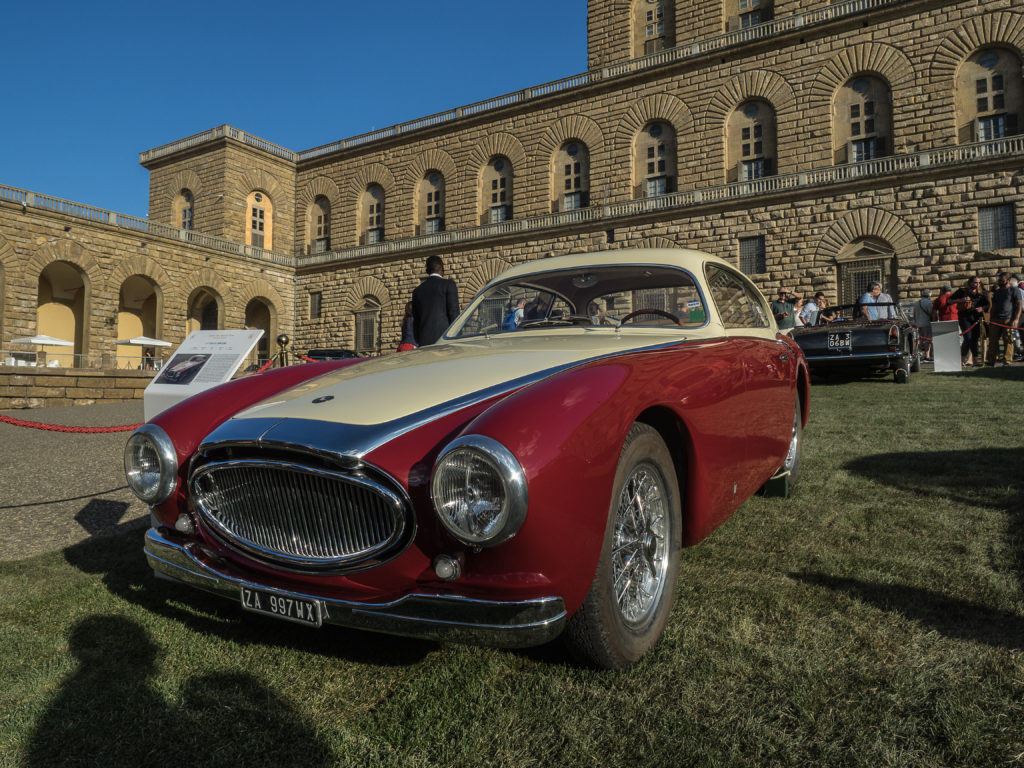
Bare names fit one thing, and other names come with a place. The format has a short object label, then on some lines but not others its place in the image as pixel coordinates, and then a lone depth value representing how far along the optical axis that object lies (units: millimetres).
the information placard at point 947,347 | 10273
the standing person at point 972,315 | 11547
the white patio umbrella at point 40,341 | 20359
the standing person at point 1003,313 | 11289
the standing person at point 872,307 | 11034
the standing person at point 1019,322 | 11468
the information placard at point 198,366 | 4051
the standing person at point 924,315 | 15004
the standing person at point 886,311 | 9592
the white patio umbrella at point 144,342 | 23734
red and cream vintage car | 1591
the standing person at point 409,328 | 7005
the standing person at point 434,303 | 6281
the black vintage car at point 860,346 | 8711
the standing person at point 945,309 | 12492
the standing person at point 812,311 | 11970
